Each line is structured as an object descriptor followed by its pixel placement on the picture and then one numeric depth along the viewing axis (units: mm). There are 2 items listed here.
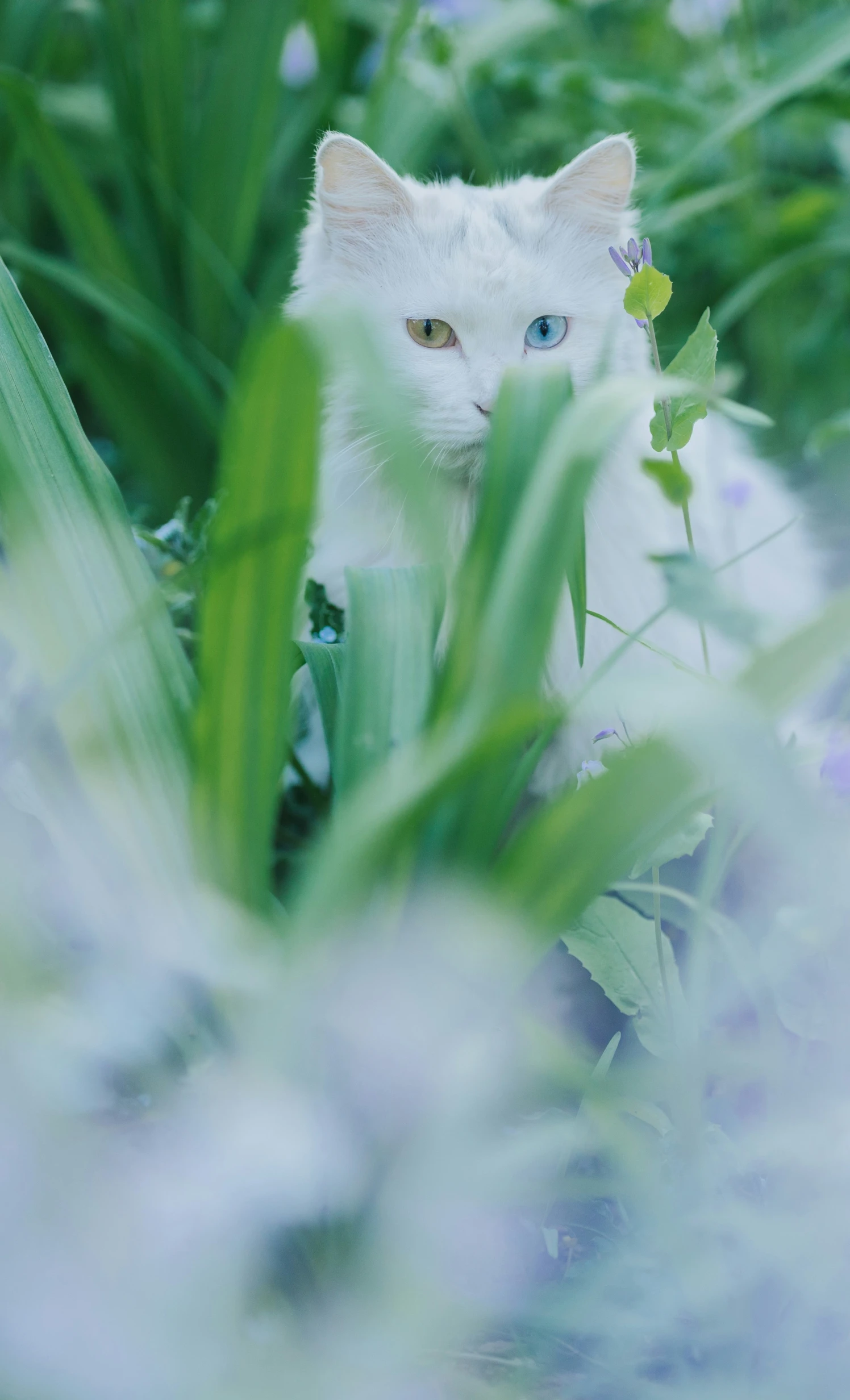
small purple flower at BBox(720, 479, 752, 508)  957
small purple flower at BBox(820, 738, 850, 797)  854
